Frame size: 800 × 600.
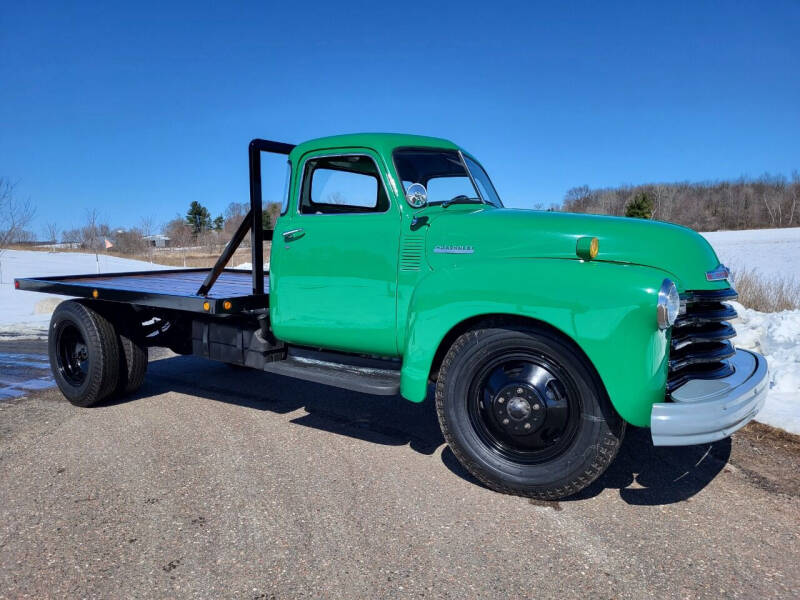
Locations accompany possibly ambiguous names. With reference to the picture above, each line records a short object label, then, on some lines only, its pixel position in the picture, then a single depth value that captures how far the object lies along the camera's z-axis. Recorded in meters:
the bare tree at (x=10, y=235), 21.22
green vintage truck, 2.84
